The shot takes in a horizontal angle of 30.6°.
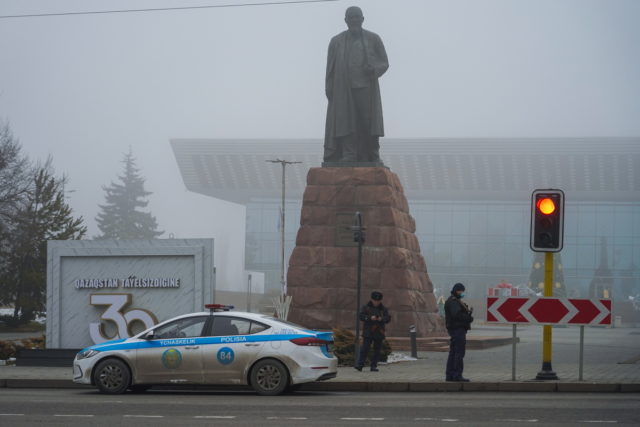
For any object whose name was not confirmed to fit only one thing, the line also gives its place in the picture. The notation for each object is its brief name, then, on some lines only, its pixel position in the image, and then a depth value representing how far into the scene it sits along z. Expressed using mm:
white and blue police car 17547
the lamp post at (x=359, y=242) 23038
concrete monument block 24188
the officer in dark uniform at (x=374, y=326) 21969
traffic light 19438
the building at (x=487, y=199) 106688
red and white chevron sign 19297
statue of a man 31250
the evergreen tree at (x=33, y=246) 53156
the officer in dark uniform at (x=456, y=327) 19225
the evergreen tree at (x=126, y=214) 114812
